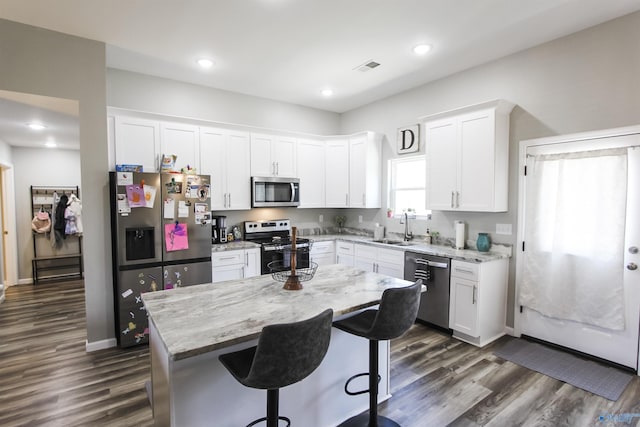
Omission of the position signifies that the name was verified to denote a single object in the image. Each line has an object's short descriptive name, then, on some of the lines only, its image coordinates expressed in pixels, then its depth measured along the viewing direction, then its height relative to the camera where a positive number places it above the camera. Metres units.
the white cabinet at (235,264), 3.82 -0.78
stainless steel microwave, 4.52 +0.16
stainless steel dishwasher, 3.53 -0.91
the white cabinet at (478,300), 3.25 -1.04
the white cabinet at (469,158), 3.36 +0.50
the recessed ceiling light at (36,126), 4.37 +1.08
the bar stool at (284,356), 1.27 -0.65
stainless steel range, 4.23 -0.54
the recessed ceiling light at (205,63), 3.56 +1.60
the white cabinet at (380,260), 3.97 -0.77
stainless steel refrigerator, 3.19 -0.37
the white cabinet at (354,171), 4.88 +0.49
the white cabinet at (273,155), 4.57 +0.70
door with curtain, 2.75 -0.42
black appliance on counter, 4.33 -0.37
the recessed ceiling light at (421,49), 3.23 +1.59
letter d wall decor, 4.45 +0.91
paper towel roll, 3.81 -0.41
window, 4.54 +0.26
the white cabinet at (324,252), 4.79 -0.77
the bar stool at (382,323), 1.74 -0.73
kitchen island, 1.50 -0.79
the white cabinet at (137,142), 3.60 +0.71
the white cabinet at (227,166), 4.18 +0.50
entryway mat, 2.54 -1.48
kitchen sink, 4.30 -0.57
